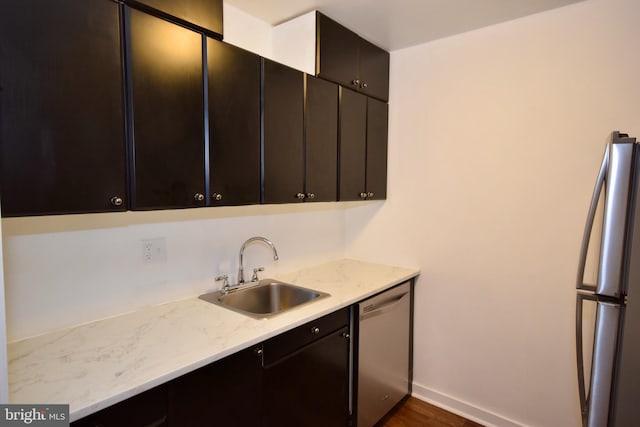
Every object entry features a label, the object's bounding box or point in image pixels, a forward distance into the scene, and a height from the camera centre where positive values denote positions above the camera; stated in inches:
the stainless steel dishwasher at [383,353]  77.9 -40.3
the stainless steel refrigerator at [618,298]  48.4 -15.9
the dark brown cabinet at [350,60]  77.9 +30.9
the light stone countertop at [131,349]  40.1 -23.3
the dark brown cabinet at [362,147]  86.0 +10.2
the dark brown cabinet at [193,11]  50.2 +26.5
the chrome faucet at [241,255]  78.7 -15.7
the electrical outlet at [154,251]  65.0 -12.4
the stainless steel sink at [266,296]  75.4 -25.0
